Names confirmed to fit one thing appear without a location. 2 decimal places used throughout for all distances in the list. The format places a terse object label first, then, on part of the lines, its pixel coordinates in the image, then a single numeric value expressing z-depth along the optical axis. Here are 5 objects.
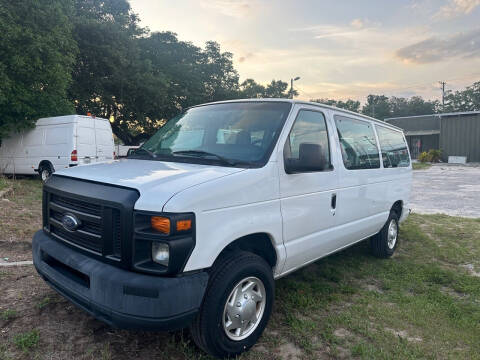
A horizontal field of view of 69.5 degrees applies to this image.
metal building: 29.66
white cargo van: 11.32
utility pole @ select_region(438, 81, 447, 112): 71.06
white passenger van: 2.22
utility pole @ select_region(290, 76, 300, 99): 32.03
